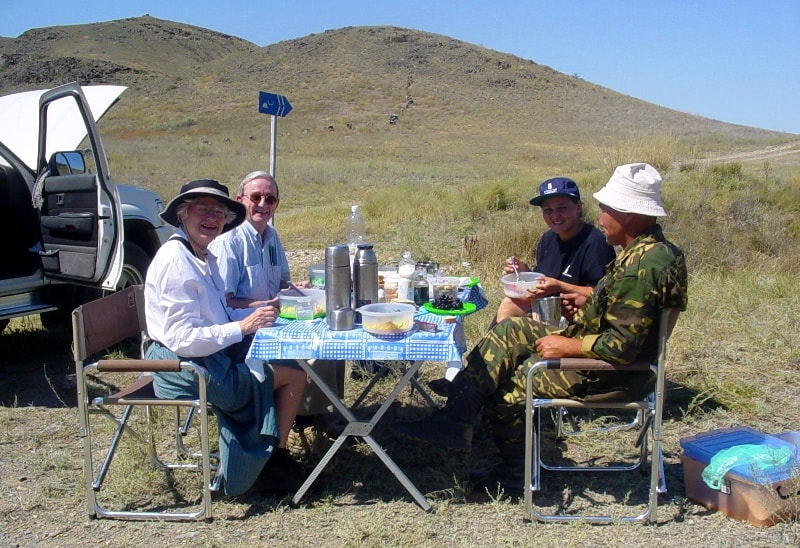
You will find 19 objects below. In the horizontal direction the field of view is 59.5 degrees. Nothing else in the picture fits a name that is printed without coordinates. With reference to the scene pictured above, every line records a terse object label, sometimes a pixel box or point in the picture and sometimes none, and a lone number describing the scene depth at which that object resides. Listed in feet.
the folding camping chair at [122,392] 9.05
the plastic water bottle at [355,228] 13.18
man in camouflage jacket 8.85
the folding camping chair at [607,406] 8.89
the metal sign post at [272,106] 19.36
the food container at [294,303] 10.18
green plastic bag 9.30
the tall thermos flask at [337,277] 9.53
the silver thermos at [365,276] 9.94
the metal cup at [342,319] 9.45
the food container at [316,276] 11.67
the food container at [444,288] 10.75
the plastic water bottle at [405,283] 10.81
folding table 8.96
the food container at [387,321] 9.07
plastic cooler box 9.05
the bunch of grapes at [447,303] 10.27
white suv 14.93
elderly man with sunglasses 11.21
